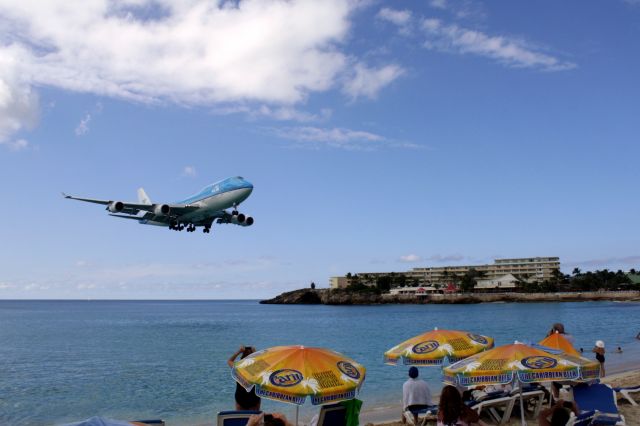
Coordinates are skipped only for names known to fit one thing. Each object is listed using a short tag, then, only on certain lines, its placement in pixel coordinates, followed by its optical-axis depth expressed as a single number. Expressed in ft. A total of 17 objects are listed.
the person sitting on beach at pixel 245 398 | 31.76
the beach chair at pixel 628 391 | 44.90
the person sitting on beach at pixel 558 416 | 20.93
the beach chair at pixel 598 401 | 34.86
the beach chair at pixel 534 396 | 41.55
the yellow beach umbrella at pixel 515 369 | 27.81
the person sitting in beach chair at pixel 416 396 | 36.81
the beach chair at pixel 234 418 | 28.25
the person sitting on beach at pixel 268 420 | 19.41
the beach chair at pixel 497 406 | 38.78
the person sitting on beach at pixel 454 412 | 21.94
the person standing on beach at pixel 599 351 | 53.20
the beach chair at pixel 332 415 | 28.30
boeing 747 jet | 117.39
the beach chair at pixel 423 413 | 36.70
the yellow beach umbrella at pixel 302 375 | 23.86
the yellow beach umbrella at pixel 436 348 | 34.50
